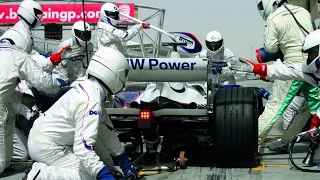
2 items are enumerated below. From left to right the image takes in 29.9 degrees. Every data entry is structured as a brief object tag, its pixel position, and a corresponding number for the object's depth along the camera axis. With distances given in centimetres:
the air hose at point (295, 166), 639
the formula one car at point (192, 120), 640
